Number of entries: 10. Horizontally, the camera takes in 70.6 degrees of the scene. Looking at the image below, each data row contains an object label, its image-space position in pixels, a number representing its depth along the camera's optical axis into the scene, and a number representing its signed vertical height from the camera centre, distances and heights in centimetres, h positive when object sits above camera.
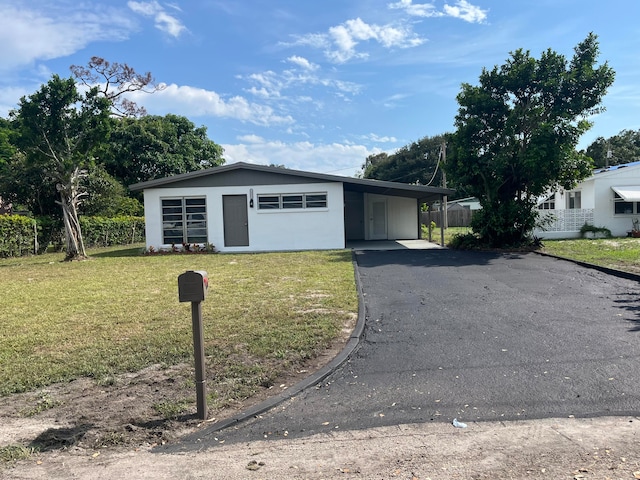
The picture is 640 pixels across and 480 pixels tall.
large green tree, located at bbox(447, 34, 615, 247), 1538 +320
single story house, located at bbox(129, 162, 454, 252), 1803 +89
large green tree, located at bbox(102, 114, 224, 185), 3114 +609
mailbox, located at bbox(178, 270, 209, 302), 362 -41
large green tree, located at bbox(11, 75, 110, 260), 1415 +344
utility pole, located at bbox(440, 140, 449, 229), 1723 +221
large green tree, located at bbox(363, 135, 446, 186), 5347 +793
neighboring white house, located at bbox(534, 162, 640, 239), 2194 +72
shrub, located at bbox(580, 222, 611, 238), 2153 -40
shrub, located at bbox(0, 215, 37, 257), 1739 +20
